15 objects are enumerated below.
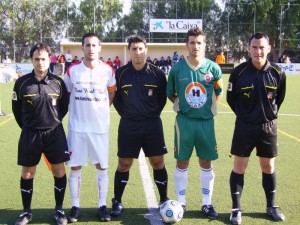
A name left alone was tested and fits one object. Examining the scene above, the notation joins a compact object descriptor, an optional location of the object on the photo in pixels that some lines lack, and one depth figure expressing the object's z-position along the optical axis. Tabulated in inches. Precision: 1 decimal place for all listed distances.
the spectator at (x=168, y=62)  1314.0
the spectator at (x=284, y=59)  1333.2
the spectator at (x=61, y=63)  1031.3
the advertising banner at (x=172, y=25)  1475.1
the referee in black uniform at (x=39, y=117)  152.6
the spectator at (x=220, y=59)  1171.9
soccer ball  156.1
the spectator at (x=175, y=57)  1288.1
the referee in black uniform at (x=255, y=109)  157.3
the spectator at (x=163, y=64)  1295.0
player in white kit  159.9
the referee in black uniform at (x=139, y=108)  164.9
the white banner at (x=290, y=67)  1222.3
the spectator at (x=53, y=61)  1030.8
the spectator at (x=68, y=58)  1184.8
